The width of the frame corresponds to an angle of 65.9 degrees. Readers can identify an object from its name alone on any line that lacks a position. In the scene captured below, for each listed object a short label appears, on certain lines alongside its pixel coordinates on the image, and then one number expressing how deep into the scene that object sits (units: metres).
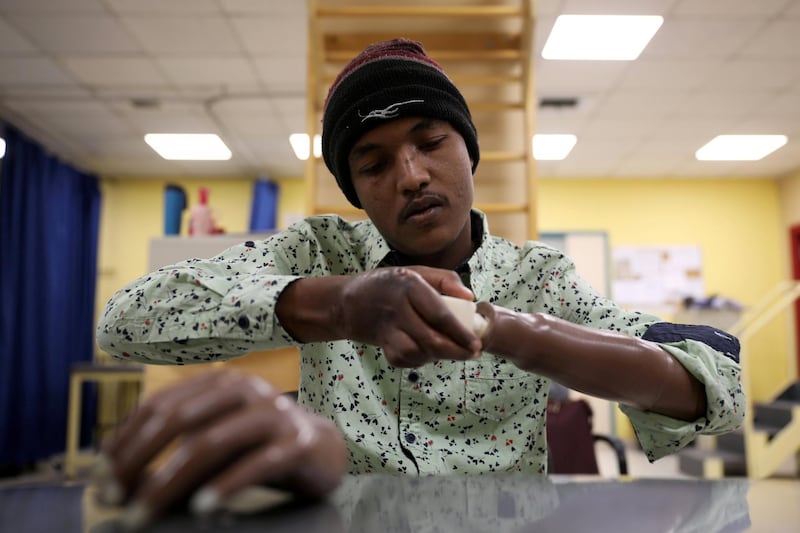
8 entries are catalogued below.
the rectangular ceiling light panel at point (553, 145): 5.48
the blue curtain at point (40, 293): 5.14
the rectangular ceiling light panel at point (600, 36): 3.52
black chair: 1.87
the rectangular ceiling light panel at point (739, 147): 5.55
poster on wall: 6.78
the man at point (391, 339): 0.44
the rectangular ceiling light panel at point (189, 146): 5.52
